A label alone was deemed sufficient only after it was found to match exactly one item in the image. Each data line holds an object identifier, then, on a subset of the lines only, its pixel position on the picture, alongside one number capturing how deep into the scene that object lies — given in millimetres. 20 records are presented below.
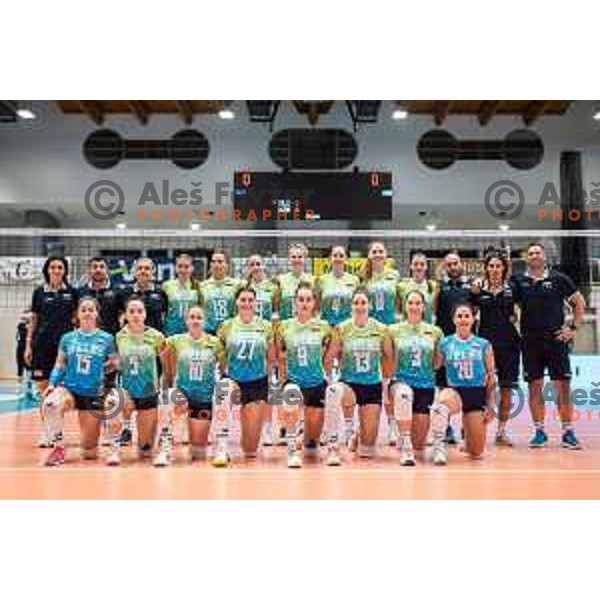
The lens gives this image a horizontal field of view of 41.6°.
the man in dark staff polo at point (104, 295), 7090
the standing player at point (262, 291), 7152
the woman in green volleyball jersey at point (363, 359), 6215
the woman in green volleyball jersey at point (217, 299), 7164
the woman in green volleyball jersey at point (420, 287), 6812
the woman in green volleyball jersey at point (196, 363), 6180
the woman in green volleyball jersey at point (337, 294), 7066
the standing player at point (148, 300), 7016
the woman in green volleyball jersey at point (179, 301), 7207
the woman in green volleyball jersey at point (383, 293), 7066
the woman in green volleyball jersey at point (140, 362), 6227
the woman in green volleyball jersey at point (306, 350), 6184
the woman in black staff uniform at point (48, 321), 7020
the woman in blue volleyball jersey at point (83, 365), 6211
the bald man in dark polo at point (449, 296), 6770
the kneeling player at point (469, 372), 6246
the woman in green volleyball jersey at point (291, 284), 7125
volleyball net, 13273
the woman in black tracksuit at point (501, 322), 6762
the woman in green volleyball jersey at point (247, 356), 6180
